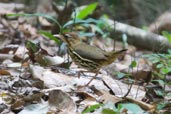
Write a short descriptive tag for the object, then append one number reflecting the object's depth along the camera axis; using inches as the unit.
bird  249.0
